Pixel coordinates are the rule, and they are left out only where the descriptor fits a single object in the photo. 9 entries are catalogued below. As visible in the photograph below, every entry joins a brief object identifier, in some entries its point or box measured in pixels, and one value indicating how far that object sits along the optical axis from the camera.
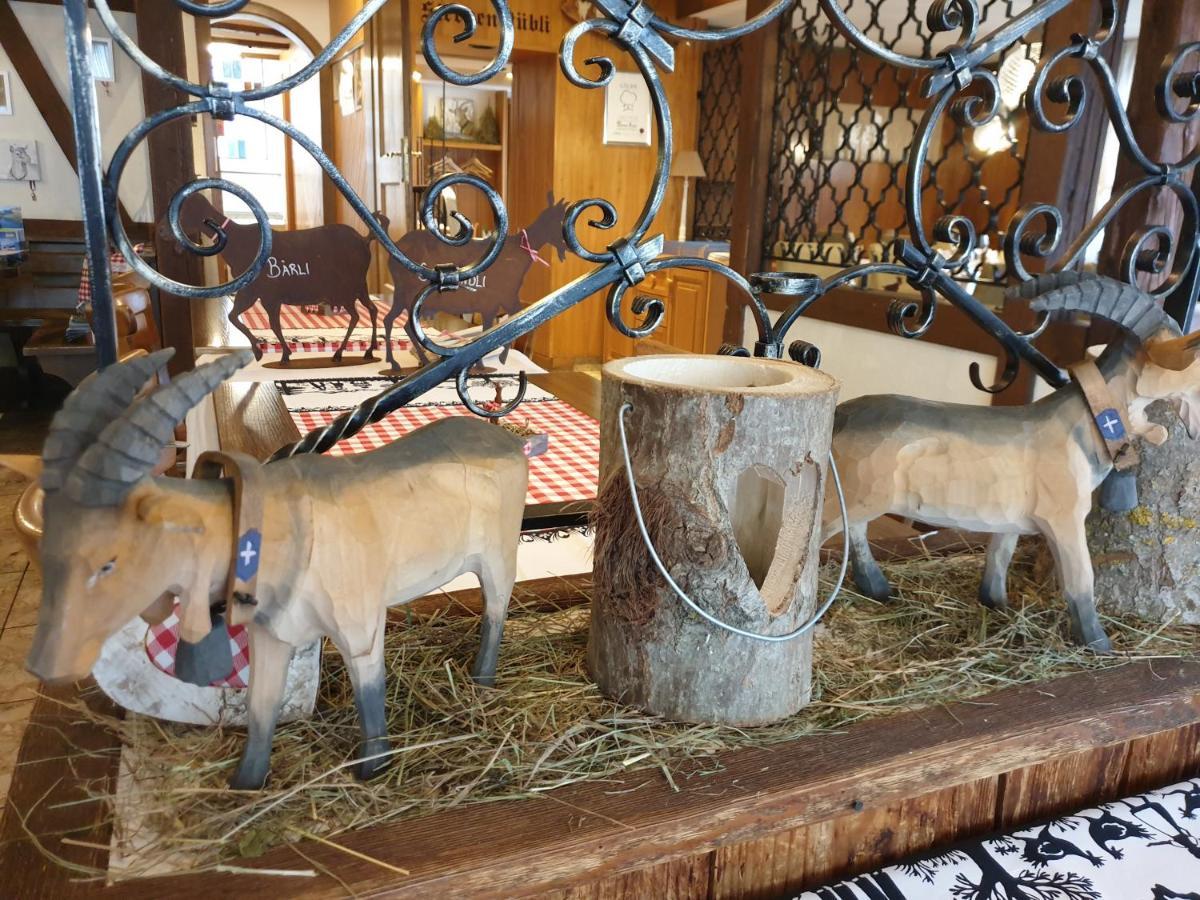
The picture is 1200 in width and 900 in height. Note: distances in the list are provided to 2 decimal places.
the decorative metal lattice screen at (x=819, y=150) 1.78
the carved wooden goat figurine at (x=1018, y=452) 0.85
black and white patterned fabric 0.77
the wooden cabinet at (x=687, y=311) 4.39
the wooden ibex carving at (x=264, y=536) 0.50
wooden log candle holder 0.72
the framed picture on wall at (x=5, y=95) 3.71
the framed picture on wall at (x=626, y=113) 4.91
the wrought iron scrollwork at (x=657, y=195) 0.61
